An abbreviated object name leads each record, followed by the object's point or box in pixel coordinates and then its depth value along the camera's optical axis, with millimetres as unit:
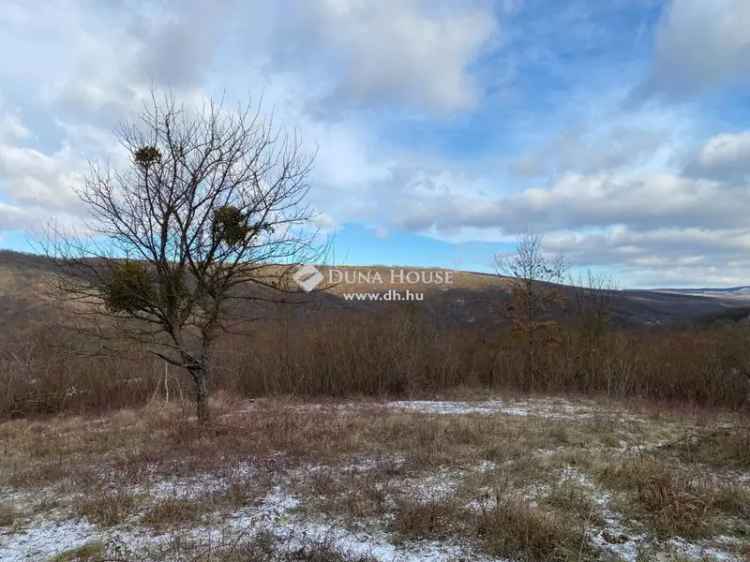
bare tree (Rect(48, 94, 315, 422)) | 7457
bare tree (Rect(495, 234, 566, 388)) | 16547
